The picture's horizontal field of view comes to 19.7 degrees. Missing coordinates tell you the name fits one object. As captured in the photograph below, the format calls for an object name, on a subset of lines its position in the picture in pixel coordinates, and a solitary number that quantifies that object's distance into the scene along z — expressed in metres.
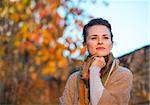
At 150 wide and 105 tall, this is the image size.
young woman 2.17
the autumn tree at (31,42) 9.71
